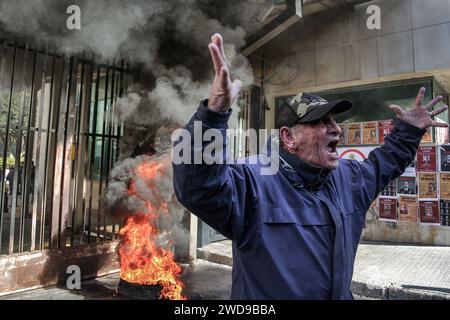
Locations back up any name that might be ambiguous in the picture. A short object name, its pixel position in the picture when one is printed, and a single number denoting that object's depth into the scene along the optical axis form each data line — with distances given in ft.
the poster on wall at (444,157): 24.26
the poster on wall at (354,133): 27.17
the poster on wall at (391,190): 25.82
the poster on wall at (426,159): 24.62
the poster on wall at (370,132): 26.43
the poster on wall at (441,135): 24.64
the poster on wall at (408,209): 24.96
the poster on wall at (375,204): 26.30
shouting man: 5.08
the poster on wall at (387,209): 25.71
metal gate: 17.07
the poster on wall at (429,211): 24.14
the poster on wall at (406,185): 25.21
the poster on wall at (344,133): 27.84
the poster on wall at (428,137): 24.46
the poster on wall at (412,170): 25.21
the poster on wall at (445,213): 23.70
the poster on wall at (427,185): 24.57
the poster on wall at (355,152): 26.86
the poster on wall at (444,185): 24.08
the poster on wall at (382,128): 25.88
